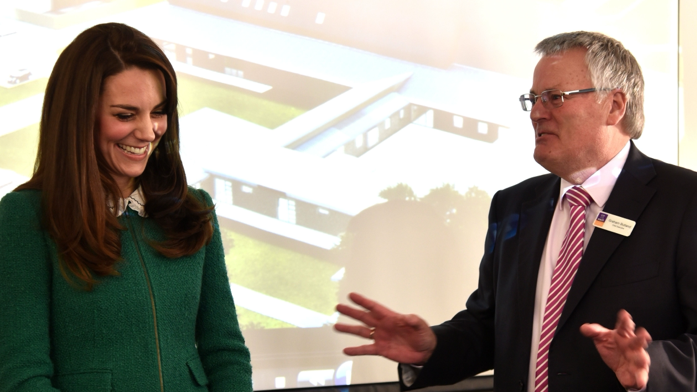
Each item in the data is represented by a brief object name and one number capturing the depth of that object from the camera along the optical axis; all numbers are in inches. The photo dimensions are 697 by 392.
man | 115.1
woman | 106.5
